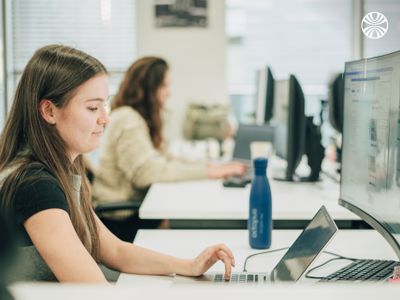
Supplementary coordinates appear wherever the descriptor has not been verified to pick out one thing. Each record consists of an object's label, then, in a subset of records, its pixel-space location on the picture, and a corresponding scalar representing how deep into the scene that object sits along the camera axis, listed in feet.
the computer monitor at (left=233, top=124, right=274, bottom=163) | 10.22
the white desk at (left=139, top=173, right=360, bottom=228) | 6.18
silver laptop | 3.74
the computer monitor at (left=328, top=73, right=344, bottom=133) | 9.66
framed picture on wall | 15.37
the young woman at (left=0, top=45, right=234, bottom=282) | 3.66
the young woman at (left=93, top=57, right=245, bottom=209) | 8.63
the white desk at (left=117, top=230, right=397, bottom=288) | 4.57
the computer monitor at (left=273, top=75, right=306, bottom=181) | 7.84
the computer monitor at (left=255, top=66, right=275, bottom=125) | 10.34
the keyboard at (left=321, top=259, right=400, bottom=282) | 3.95
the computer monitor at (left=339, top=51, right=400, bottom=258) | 3.77
